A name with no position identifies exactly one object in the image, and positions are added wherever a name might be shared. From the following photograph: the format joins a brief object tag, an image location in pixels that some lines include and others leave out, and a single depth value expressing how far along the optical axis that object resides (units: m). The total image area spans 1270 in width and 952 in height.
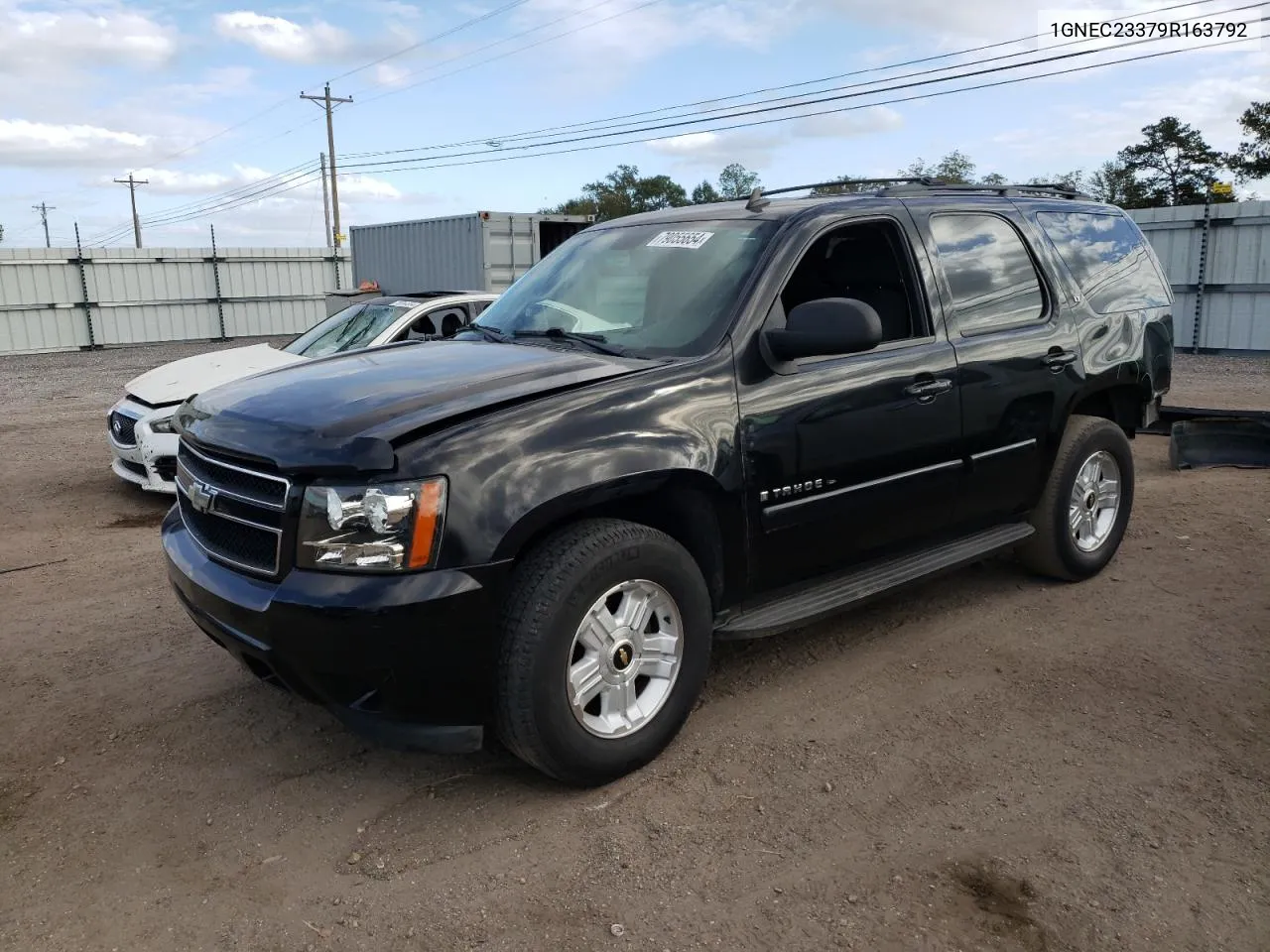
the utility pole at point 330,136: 42.19
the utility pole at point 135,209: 64.50
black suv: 2.97
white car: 7.35
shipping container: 16.93
